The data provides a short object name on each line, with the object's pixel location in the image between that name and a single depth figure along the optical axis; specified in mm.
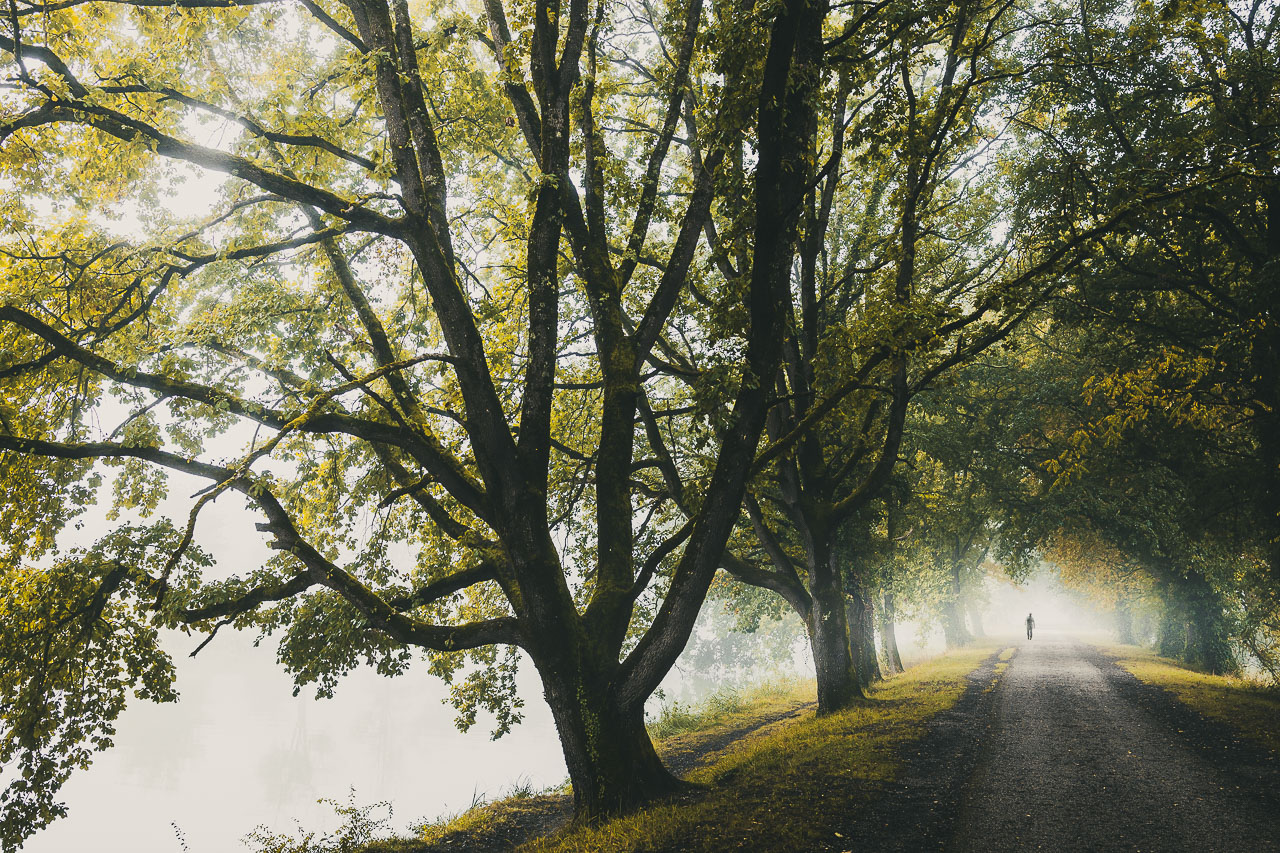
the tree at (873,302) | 7855
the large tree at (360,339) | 7094
